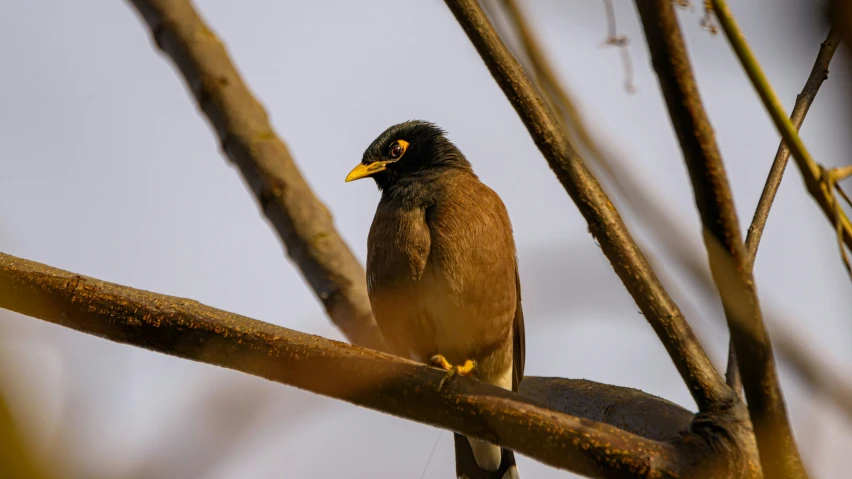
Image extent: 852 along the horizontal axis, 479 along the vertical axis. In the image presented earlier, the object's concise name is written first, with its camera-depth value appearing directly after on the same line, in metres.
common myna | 8.10
